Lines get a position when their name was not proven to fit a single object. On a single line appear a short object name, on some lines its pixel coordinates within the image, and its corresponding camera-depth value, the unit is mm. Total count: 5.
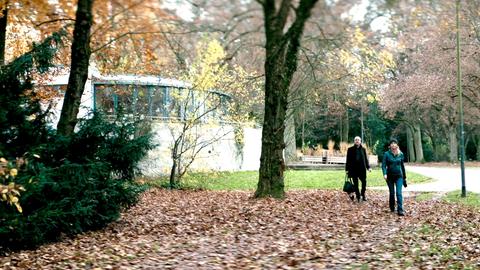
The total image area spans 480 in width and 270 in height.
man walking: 15594
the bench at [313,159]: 42888
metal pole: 17766
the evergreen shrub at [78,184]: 9633
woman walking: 13219
